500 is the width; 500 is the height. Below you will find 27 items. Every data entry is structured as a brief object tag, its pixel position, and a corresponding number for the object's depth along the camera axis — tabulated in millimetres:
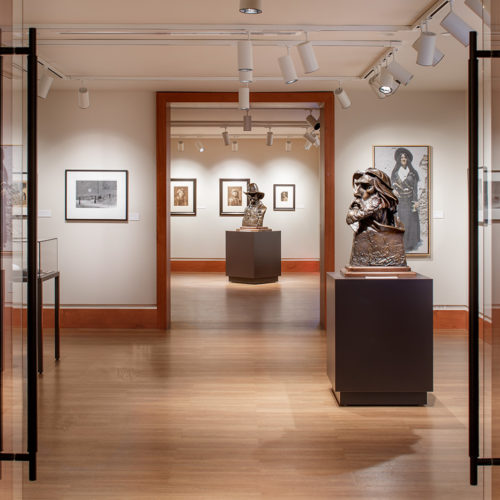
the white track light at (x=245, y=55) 5242
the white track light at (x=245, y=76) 5379
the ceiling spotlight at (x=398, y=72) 5997
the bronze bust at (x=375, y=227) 4934
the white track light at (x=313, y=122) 8677
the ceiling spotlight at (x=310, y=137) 11016
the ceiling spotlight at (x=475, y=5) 4043
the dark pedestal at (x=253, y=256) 13500
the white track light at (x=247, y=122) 8971
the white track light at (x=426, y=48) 4945
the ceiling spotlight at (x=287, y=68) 5719
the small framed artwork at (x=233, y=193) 16250
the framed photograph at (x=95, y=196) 8320
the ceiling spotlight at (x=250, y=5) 4133
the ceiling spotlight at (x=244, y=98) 6621
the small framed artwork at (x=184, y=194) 16250
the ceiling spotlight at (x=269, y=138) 12609
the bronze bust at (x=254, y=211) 13852
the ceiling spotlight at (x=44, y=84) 6551
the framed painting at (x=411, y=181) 8188
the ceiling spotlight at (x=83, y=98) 7016
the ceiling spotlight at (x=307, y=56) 5320
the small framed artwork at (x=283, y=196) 16219
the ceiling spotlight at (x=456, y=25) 4551
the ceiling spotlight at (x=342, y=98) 6996
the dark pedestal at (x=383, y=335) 4781
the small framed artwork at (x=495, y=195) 2393
